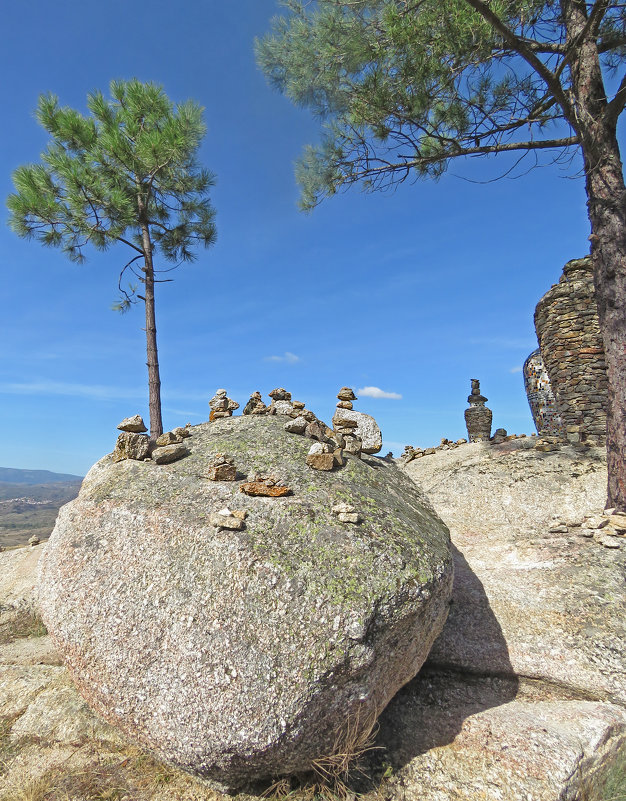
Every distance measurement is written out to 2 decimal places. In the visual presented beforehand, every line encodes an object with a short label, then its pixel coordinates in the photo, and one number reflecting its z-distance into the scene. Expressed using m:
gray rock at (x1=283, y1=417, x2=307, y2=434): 4.87
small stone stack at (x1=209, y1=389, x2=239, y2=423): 5.64
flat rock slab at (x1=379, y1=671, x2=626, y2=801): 3.06
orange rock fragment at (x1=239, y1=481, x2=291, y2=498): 3.81
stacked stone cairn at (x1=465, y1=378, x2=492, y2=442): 18.28
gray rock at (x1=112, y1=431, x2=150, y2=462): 4.64
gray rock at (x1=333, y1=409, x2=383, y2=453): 5.67
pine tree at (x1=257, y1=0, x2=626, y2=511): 6.74
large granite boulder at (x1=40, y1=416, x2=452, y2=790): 2.88
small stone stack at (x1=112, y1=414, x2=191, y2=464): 4.46
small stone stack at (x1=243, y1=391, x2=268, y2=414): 5.54
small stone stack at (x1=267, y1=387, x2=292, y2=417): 5.52
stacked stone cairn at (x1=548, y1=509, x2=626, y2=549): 5.45
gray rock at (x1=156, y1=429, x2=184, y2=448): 4.83
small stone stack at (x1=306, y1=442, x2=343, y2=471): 4.31
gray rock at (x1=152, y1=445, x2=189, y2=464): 4.42
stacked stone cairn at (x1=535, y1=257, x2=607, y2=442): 11.57
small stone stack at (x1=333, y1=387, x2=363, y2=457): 5.16
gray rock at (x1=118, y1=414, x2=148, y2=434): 4.88
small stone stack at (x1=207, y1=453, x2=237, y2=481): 4.03
